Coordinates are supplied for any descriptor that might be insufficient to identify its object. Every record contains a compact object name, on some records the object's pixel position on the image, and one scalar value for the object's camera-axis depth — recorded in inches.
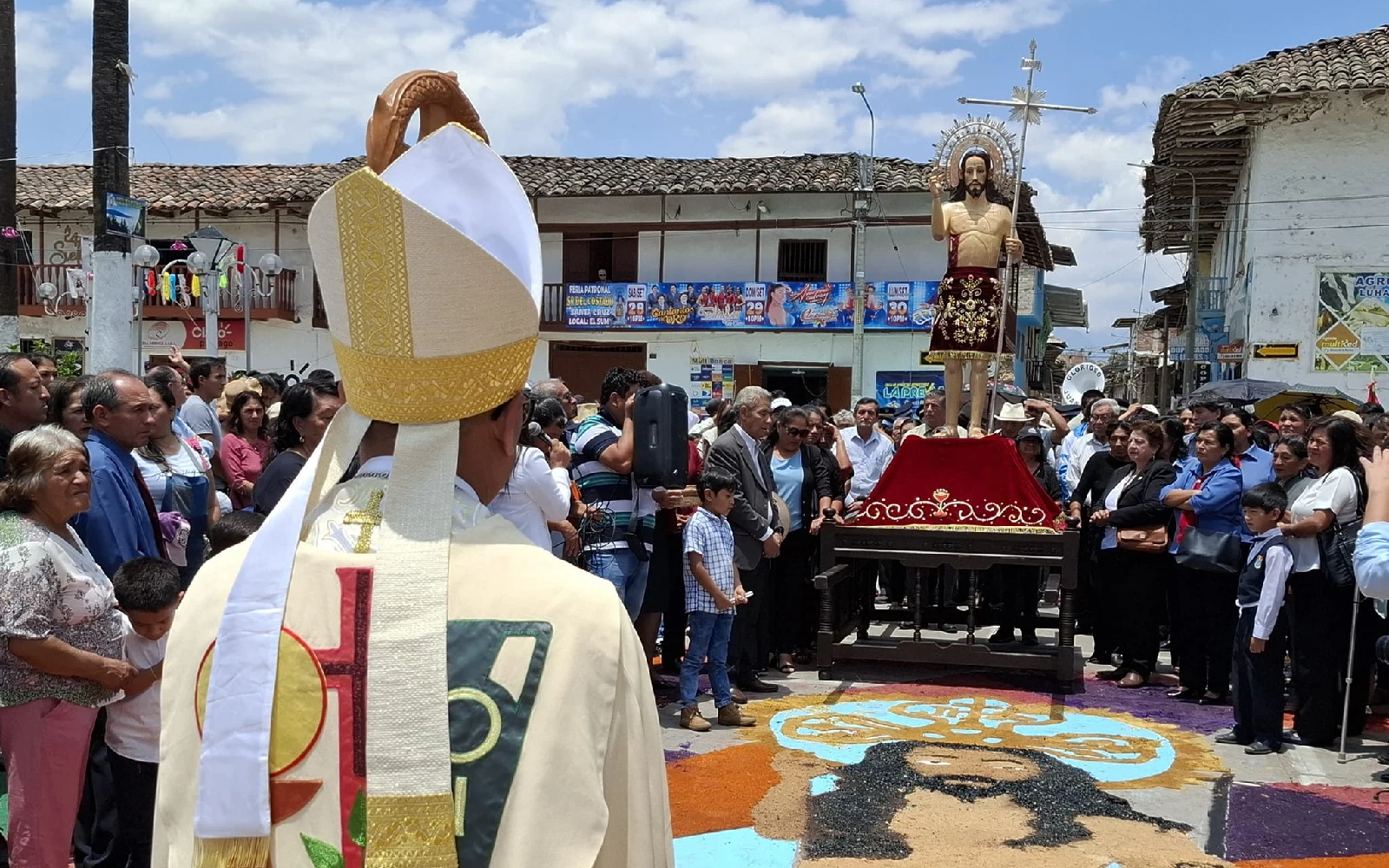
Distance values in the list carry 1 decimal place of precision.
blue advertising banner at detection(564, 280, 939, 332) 980.6
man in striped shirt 249.6
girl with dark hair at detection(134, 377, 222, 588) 200.4
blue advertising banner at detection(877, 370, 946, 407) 979.3
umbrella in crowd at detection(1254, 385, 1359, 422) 533.6
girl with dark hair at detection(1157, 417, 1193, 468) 321.7
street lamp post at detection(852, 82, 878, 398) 925.8
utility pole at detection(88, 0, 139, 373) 383.2
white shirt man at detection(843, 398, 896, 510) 394.6
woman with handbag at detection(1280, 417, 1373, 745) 241.4
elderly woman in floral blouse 133.2
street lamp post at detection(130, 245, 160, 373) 547.3
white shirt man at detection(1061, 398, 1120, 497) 382.6
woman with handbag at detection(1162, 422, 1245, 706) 279.3
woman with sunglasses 321.1
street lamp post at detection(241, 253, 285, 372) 1000.3
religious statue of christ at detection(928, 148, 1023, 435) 326.0
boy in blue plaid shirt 245.2
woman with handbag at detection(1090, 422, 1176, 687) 302.2
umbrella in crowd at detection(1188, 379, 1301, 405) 509.0
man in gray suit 273.4
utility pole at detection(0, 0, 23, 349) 413.7
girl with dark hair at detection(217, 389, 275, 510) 261.6
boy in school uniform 236.4
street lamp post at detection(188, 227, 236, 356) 582.2
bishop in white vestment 58.1
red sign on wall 1056.8
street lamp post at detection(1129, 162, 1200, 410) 831.7
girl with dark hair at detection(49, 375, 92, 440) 197.3
